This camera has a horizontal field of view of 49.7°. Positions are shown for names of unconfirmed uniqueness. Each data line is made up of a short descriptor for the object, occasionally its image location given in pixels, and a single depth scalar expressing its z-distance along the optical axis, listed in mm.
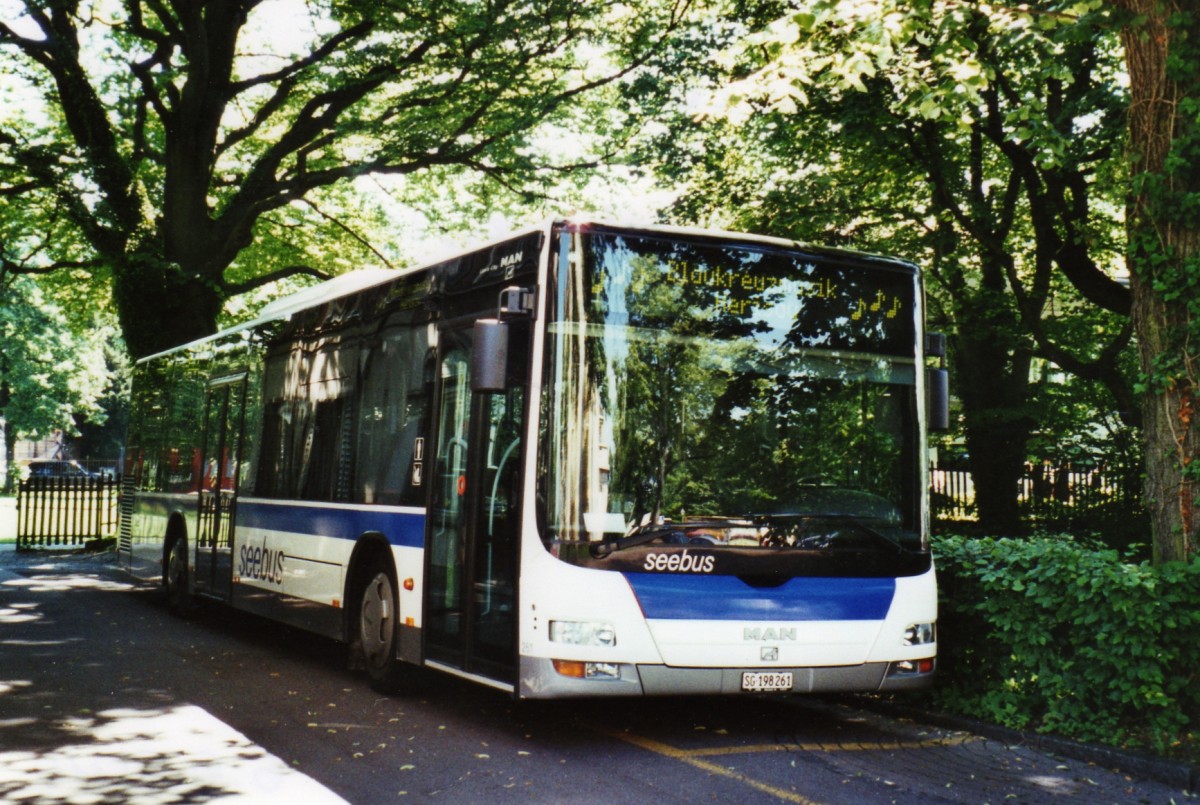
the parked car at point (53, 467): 75312
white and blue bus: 7633
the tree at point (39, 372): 61656
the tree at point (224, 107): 21891
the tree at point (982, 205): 14984
